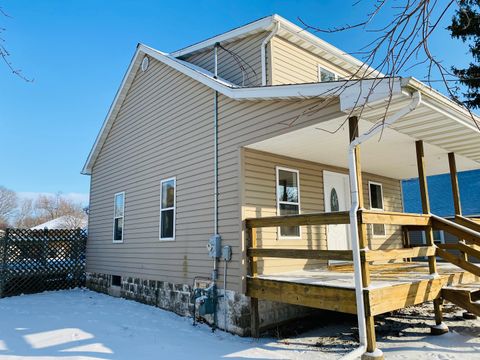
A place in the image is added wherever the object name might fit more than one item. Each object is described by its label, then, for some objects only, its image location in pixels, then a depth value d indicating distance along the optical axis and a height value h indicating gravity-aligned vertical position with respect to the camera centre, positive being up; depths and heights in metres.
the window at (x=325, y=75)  9.34 +4.49
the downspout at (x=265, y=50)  7.96 +4.40
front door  8.36 +1.02
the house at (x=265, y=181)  5.15 +1.44
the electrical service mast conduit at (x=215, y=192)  6.62 +1.05
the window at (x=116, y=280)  9.98 -0.89
